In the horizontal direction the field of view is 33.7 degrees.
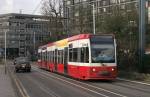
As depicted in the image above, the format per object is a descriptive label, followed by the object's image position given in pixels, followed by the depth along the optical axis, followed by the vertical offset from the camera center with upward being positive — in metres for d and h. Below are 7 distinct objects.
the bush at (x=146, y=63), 21.58 -1.11
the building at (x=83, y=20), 31.09 +4.88
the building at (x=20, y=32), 95.61 +7.24
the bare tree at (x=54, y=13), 47.87 +7.46
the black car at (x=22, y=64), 29.76 -1.60
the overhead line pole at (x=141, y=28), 21.38 +1.95
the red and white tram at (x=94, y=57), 16.58 -0.43
